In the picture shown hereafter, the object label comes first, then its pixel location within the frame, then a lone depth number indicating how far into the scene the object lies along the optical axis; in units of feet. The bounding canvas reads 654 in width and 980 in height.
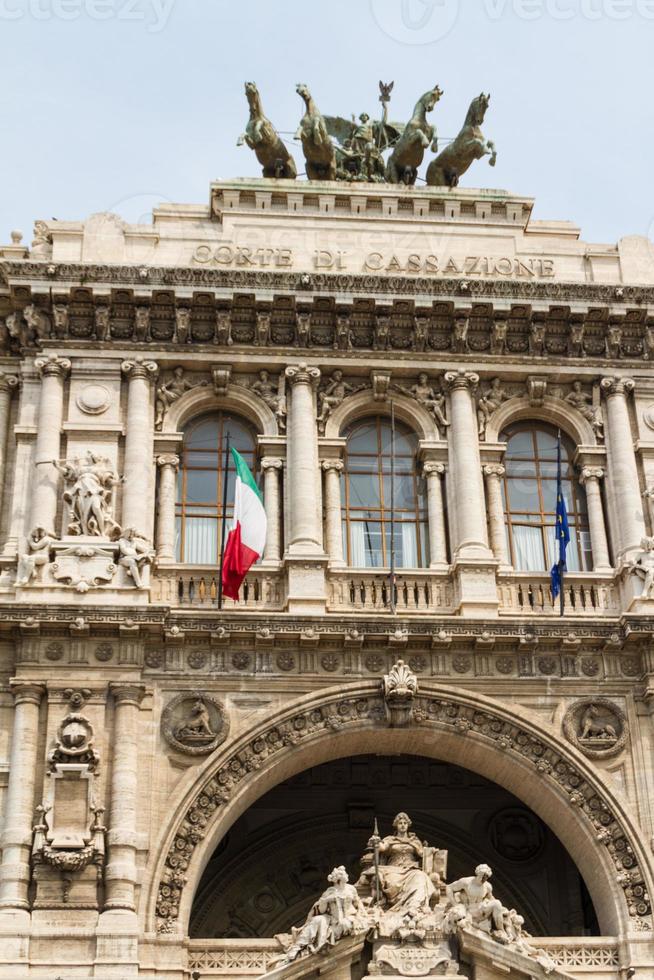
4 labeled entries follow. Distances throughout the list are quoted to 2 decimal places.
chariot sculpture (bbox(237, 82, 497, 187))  101.30
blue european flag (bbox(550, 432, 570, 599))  84.69
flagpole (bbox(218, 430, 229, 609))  82.99
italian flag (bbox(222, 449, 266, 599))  82.69
